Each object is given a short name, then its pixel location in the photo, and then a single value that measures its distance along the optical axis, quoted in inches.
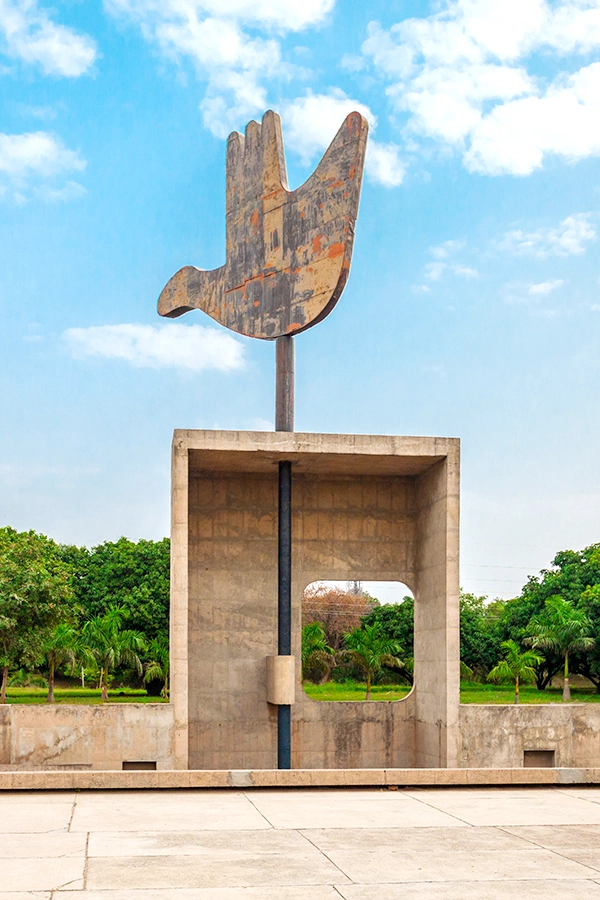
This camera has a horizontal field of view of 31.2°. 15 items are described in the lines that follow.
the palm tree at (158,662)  2182.6
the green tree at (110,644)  2133.4
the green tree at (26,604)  1834.4
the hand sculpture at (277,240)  760.3
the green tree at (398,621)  2244.1
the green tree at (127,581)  2267.5
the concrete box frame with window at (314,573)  826.8
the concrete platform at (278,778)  490.3
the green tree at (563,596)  2255.2
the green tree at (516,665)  2219.5
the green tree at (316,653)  2025.1
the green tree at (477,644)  2404.0
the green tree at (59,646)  2043.6
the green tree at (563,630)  2164.1
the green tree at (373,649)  1859.0
